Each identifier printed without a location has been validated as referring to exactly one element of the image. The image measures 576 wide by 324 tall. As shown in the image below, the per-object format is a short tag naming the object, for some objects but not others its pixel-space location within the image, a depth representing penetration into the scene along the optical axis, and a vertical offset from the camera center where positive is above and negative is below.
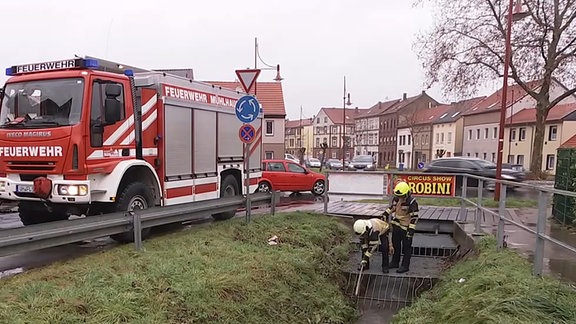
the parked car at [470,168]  21.61 -1.32
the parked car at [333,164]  49.23 -3.01
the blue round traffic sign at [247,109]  8.70 +0.57
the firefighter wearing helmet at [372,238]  7.72 -1.78
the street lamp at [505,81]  14.08 +2.02
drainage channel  7.25 -2.57
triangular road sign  8.98 +1.24
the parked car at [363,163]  42.84 -2.42
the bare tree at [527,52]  22.94 +4.93
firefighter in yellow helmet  7.82 -1.44
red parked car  17.46 -1.57
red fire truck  6.66 -0.07
